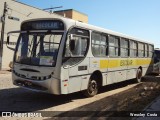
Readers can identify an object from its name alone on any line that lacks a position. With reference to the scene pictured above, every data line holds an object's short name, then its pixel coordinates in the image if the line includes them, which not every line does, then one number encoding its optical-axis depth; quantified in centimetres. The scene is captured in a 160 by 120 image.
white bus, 556
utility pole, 1546
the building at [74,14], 3564
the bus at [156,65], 1407
